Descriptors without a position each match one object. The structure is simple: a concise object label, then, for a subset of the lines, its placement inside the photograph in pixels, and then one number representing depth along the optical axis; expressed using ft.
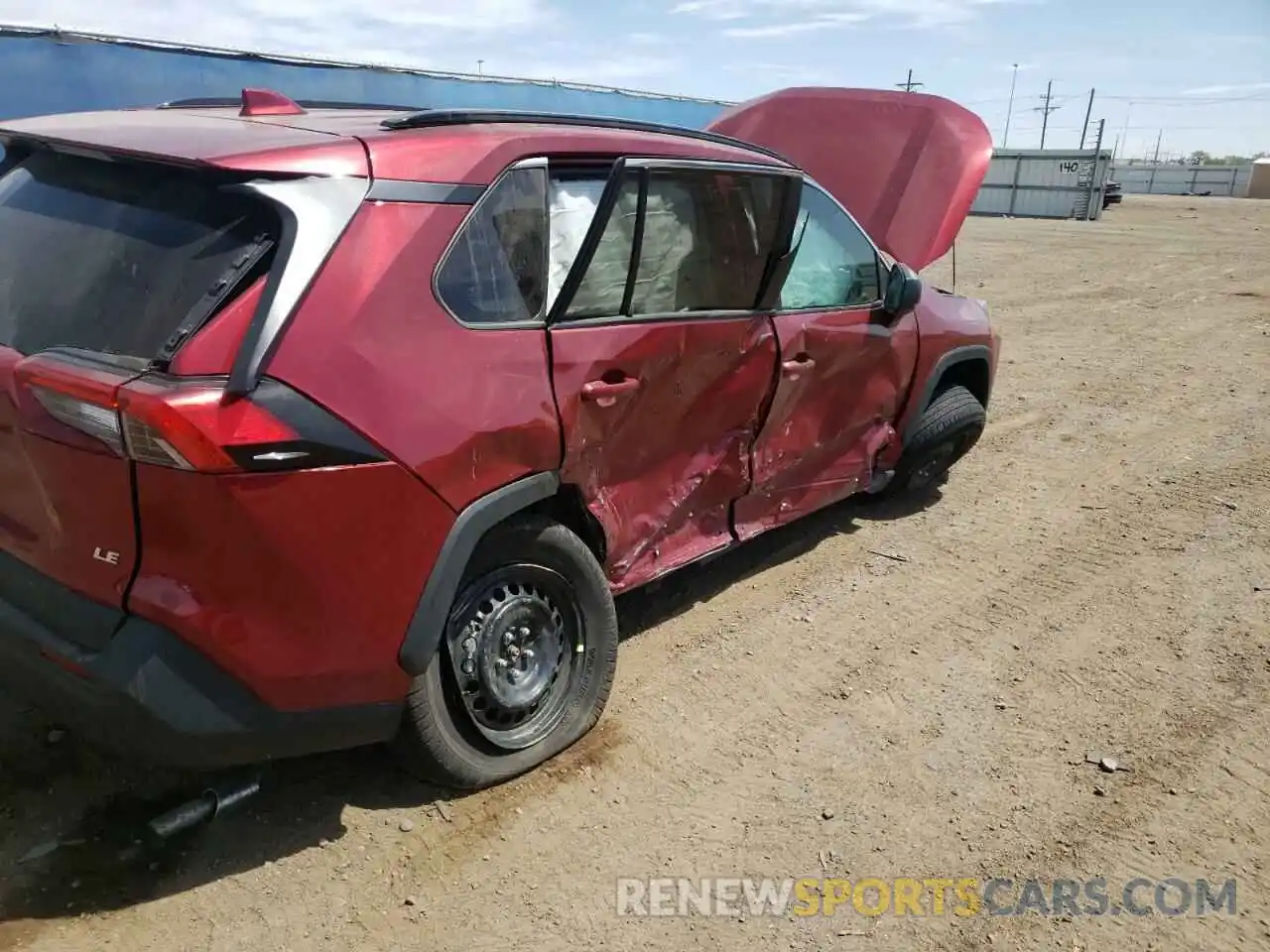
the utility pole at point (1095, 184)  105.29
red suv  7.29
